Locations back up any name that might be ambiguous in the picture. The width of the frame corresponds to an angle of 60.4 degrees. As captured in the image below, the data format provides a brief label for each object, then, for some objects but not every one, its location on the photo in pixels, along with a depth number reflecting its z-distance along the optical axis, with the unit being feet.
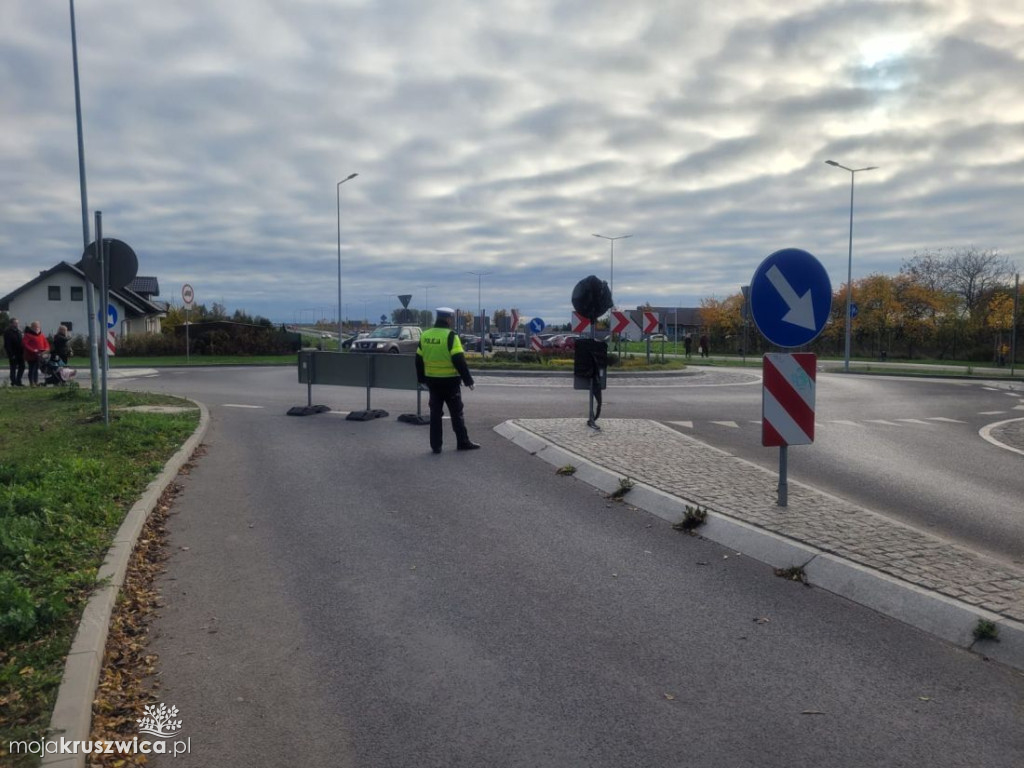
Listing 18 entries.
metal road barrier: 48.37
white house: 204.64
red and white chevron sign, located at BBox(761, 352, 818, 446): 25.36
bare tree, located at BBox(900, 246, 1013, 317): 224.94
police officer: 38.29
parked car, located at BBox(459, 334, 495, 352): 172.86
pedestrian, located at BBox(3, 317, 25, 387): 74.49
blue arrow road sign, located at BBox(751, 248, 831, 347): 25.00
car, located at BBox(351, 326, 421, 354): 121.90
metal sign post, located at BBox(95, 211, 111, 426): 39.65
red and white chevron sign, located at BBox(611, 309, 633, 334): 71.51
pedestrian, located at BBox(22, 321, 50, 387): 73.10
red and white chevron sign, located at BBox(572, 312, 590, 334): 64.79
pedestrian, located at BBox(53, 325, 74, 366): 78.33
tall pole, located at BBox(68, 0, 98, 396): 59.93
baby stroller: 74.79
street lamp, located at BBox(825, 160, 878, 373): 130.31
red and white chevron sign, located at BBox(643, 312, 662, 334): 100.71
